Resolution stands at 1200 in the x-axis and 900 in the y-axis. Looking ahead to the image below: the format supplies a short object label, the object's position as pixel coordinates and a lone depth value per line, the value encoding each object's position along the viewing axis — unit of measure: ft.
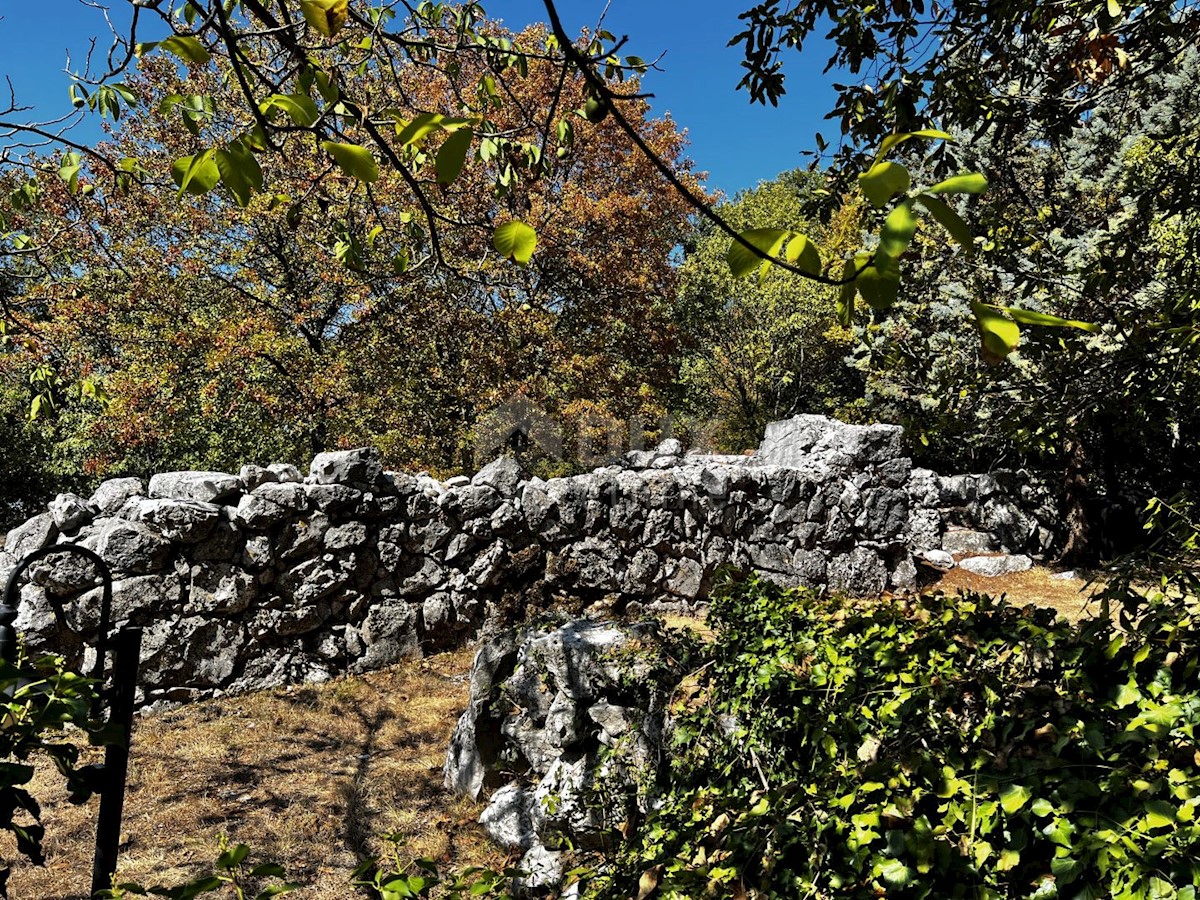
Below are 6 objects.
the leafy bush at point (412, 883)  3.19
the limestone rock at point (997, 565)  31.17
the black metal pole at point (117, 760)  7.26
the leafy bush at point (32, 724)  2.79
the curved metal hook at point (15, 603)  5.74
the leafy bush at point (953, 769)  4.38
